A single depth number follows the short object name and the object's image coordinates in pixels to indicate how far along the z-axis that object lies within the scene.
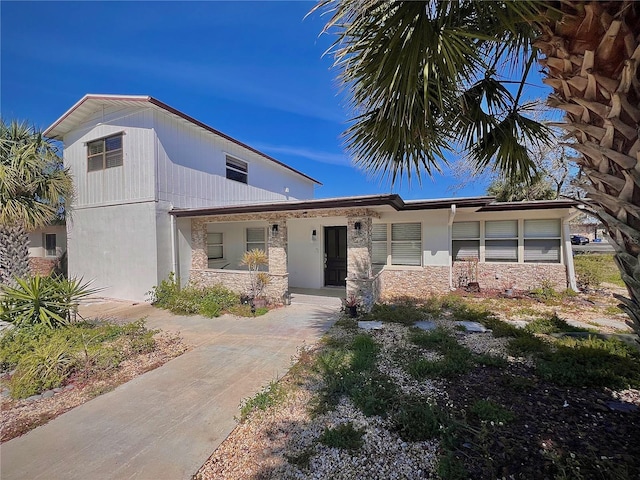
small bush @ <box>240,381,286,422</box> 3.52
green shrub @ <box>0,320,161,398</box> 4.18
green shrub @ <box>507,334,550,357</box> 4.87
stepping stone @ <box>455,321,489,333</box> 6.23
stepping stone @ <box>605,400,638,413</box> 3.14
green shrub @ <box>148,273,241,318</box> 8.30
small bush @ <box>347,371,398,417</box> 3.37
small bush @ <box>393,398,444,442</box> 2.92
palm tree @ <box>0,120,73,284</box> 9.16
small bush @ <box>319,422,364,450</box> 2.83
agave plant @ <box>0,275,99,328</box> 5.37
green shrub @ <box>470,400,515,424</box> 3.06
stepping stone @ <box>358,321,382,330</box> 6.52
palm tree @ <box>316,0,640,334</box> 1.90
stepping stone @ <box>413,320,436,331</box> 6.45
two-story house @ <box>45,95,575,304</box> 9.39
